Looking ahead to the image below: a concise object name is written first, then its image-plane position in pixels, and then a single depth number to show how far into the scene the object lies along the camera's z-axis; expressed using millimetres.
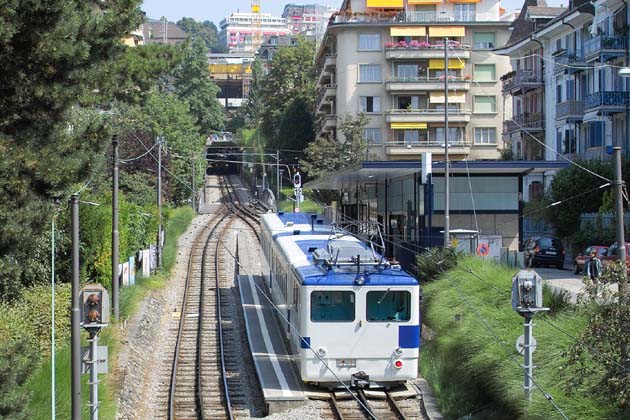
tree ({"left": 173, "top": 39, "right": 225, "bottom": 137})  122625
